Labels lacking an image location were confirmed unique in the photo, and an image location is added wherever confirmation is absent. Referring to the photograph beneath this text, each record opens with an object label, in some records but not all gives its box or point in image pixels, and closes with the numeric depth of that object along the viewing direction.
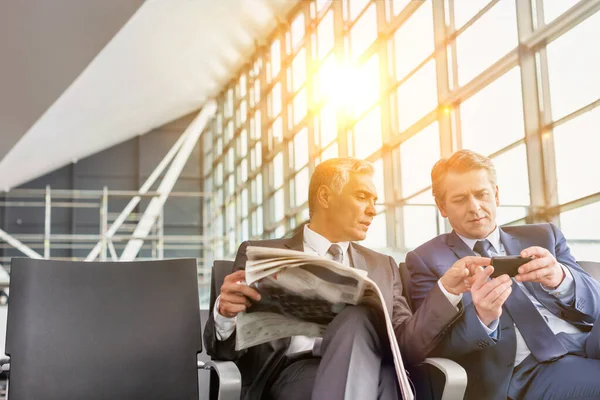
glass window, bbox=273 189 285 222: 13.62
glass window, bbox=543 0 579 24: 5.99
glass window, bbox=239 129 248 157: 16.03
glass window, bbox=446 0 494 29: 7.31
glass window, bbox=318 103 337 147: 11.02
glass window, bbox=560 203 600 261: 5.89
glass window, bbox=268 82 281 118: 13.93
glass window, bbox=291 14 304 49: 12.93
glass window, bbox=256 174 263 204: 15.02
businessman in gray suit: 1.83
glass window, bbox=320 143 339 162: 10.84
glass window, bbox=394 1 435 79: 8.33
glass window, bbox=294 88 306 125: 12.55
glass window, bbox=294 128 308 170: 12.38
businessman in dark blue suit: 1.98
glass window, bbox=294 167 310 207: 12.35
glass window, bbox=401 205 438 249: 8.28
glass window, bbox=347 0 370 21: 10.26
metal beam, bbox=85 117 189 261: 16.80
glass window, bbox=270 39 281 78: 14.12
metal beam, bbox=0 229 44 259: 14.95
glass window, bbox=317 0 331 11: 11.76
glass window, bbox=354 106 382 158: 9.61
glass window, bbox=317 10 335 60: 11.44
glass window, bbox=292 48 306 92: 12.66
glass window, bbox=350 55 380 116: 9.68
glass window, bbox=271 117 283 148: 13.65
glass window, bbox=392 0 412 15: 8.93
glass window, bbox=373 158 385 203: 9.31
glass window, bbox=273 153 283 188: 13.78
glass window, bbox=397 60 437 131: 8.24
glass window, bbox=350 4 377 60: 9.87
